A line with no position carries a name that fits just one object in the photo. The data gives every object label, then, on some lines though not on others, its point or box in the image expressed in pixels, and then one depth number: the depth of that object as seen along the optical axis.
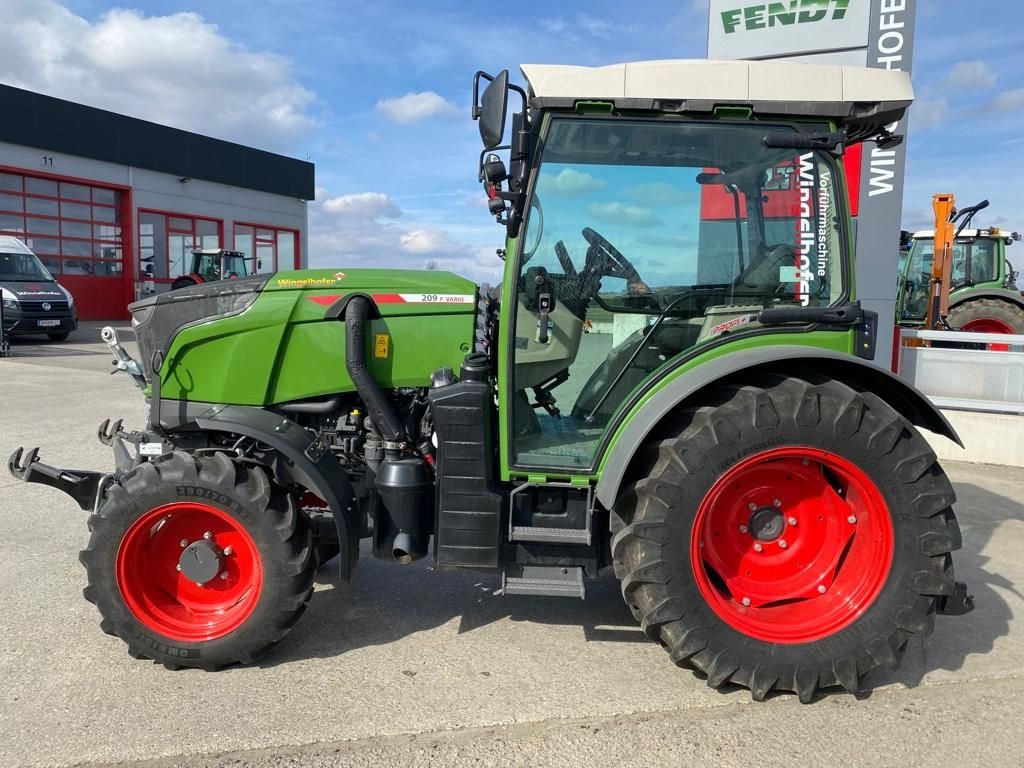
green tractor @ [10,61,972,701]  2.83
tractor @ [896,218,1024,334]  11.43
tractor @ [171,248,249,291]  21.95
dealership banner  7.36
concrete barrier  6.88
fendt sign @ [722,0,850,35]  7.50
